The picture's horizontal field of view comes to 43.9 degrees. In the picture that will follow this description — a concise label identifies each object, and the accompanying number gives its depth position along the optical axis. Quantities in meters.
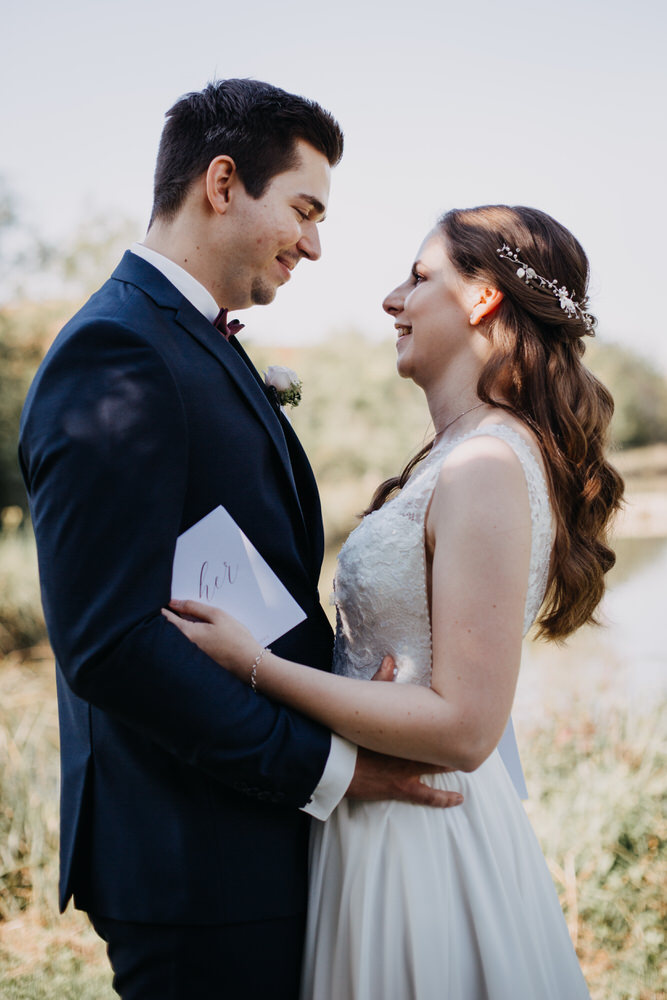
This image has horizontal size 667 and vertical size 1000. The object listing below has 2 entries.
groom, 1.50
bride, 1.72
